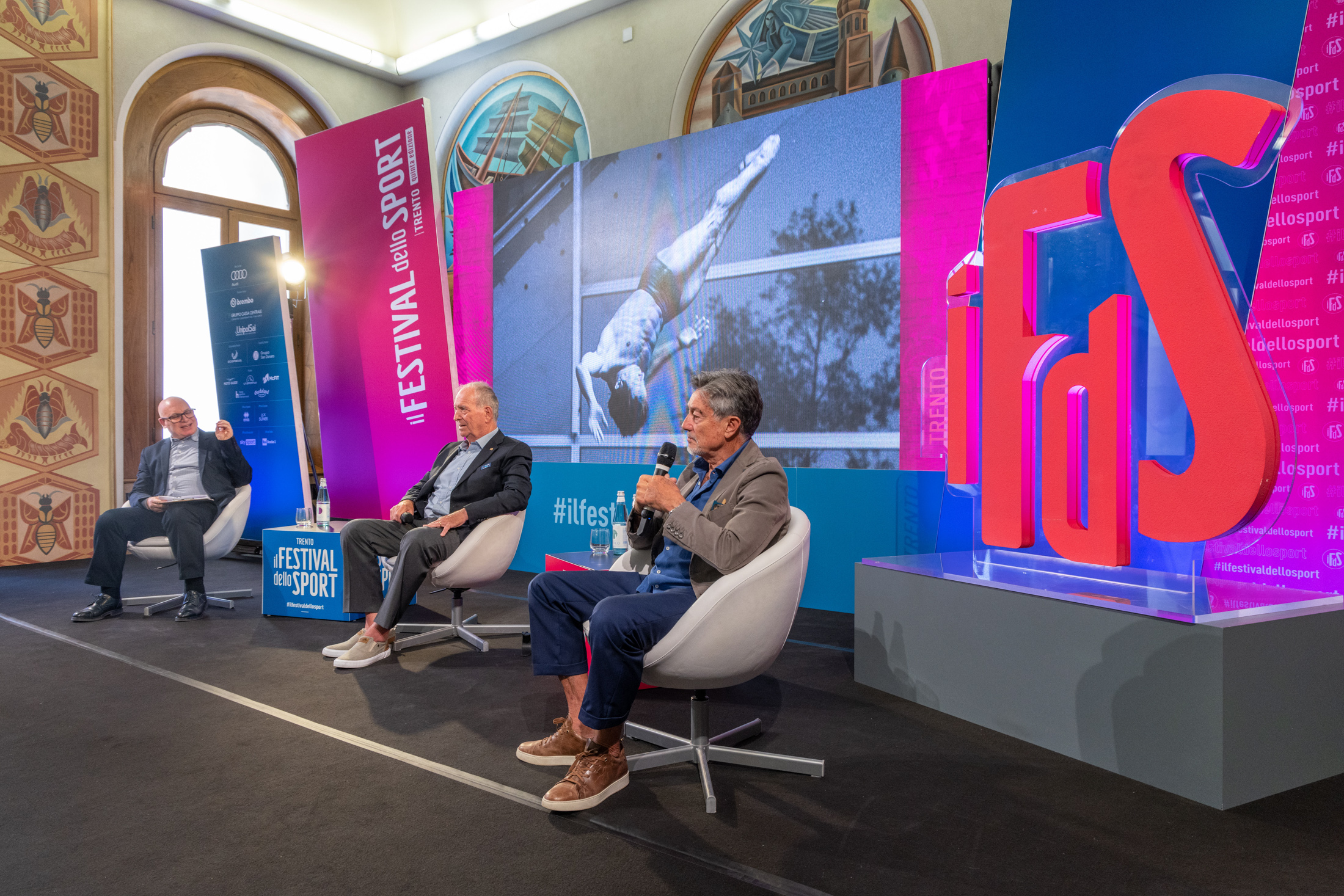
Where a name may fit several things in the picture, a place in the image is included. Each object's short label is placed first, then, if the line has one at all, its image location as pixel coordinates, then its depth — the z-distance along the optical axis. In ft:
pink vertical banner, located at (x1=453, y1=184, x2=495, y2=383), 23.63
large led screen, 16.81
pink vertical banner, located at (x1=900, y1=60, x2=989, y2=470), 15.31
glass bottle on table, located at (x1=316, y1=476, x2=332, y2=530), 14.98
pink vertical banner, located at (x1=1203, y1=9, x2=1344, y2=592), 10.02
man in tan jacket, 7.20
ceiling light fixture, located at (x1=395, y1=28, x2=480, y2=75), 27.32
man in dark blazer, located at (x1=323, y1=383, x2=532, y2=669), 11.76
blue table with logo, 14.66
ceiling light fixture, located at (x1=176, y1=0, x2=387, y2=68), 25.22
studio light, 26.45
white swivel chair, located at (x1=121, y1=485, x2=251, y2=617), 15.10
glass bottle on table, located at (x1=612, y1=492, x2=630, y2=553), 11.94
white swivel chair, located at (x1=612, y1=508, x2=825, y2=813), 7.14
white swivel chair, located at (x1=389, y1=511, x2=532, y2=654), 12.05
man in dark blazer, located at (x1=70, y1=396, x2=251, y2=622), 14.90
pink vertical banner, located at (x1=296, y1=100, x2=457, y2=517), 15.93
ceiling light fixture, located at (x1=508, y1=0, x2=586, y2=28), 25.13
